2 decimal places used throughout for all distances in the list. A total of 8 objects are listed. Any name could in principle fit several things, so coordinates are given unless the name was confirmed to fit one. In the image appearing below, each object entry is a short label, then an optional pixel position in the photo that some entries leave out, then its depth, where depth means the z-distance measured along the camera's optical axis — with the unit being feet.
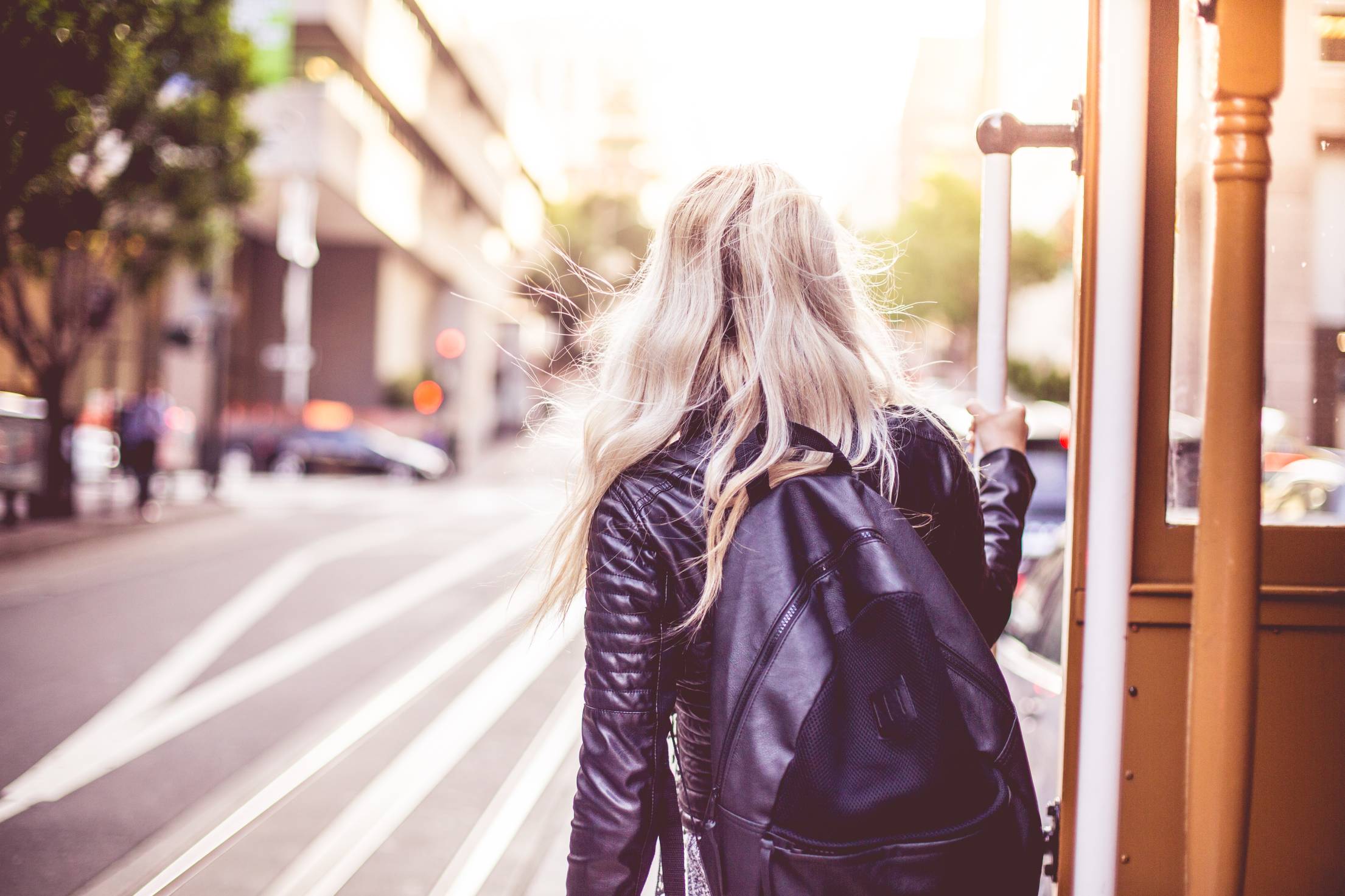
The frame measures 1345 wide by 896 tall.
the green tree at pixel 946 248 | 97.40
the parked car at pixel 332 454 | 80.74
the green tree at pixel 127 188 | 26.71
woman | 5.03
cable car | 6.01
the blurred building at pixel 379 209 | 84.94
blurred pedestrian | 47.39
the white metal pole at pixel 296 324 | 102.78
